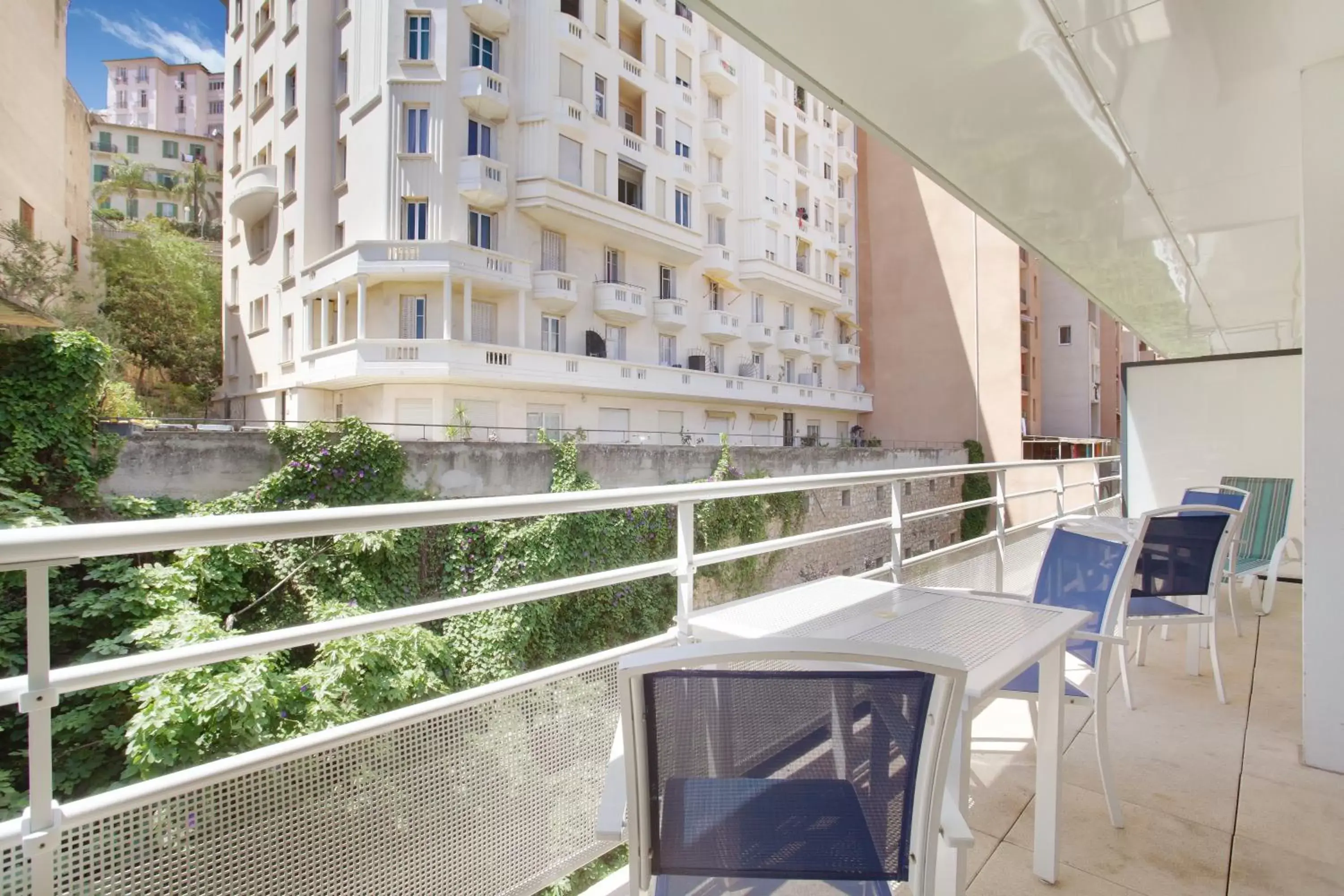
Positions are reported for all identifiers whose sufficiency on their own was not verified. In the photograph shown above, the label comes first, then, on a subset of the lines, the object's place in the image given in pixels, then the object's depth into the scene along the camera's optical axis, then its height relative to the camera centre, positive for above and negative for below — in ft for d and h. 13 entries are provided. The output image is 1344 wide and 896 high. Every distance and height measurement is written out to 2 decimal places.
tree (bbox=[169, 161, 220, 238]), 127.03 +50.52
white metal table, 4.79 -1.46
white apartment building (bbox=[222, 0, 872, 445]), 53.47 +21.10
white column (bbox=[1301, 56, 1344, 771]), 7.87 +0.24
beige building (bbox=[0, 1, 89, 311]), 46.26 +25.26
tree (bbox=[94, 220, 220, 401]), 76.69 +17.08
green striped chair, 13.88 -2.08
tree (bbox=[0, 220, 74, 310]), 42.50 +12.34
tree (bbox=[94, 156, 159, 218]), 124.06 +51.20
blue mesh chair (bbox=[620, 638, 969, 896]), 2.87 -1.42
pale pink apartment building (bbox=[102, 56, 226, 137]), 183.52 +99.60
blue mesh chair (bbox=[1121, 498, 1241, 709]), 9.64 -1.70
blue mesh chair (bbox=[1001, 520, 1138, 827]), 6.47 -1.82
